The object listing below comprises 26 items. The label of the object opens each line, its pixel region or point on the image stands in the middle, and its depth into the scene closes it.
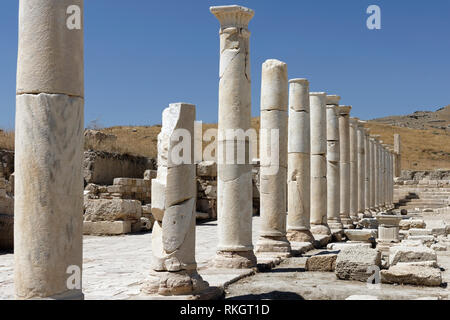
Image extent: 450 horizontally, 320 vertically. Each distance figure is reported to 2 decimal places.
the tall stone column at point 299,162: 13.86
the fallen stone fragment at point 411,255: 9.39
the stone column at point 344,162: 20.84
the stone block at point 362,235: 15.99
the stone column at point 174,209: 6.91
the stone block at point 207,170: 23.12
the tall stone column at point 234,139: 9.52
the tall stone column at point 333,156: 18.73
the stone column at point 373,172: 30.42
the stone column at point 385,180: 35.37
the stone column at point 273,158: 11.56
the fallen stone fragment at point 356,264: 8.66
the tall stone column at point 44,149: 4.91
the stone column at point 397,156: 53.59
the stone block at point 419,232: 15.72
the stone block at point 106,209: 16.02
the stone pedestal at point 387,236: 14.25
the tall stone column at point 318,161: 16.19
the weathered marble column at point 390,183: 38.09
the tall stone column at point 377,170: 31.84
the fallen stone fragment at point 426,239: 13.87
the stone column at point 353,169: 23.11
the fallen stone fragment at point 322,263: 9.80
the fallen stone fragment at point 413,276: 8.20
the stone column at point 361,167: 25.67
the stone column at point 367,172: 28.39
